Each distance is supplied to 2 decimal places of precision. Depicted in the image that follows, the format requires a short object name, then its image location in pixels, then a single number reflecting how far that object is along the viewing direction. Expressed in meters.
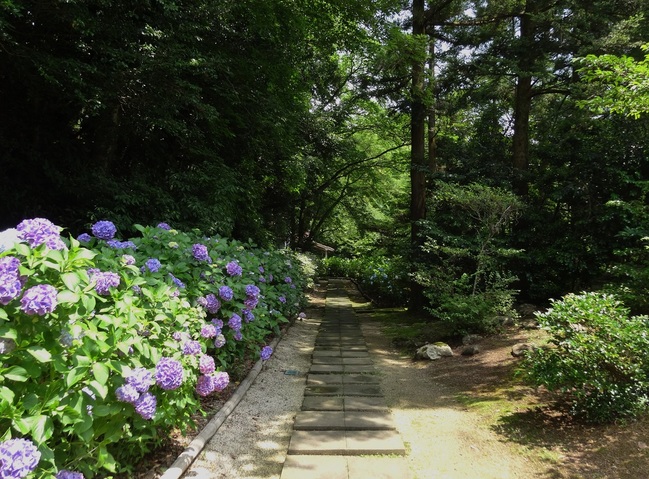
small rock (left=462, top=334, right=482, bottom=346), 6.66
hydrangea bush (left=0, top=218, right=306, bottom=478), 1.63
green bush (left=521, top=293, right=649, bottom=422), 3.31
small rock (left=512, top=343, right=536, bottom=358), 5.53
